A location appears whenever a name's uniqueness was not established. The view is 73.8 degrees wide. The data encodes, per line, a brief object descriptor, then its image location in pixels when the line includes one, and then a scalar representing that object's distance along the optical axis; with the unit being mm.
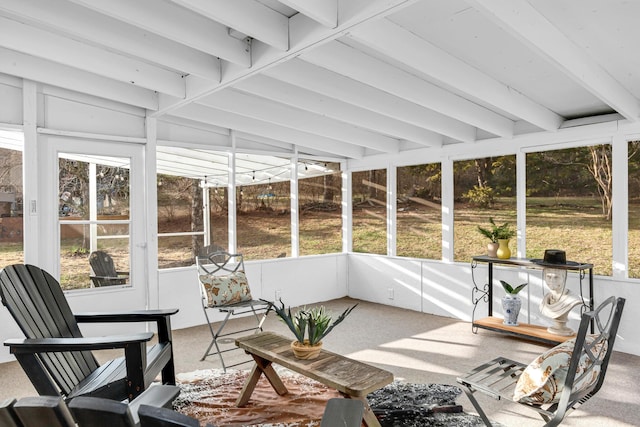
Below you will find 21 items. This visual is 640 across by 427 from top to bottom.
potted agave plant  2658
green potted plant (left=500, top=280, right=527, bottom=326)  4492
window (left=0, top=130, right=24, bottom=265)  3859
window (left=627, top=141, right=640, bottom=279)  4172
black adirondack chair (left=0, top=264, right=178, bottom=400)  2164
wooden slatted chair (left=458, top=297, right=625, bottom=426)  1948
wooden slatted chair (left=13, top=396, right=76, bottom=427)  745
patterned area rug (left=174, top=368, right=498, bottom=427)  2730
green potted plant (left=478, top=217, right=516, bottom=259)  4680
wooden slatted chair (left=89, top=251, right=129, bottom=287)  4352
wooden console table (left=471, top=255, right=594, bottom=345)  4117
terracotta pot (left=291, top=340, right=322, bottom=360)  2648
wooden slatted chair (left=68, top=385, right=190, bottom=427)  738
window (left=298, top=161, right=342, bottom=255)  7129
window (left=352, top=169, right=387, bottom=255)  6652
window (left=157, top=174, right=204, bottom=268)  5371
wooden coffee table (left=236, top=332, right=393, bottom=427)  2277
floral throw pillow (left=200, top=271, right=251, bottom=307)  3955
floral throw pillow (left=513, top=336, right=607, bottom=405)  2039
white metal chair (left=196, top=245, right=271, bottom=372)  3939
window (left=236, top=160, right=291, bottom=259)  6234
